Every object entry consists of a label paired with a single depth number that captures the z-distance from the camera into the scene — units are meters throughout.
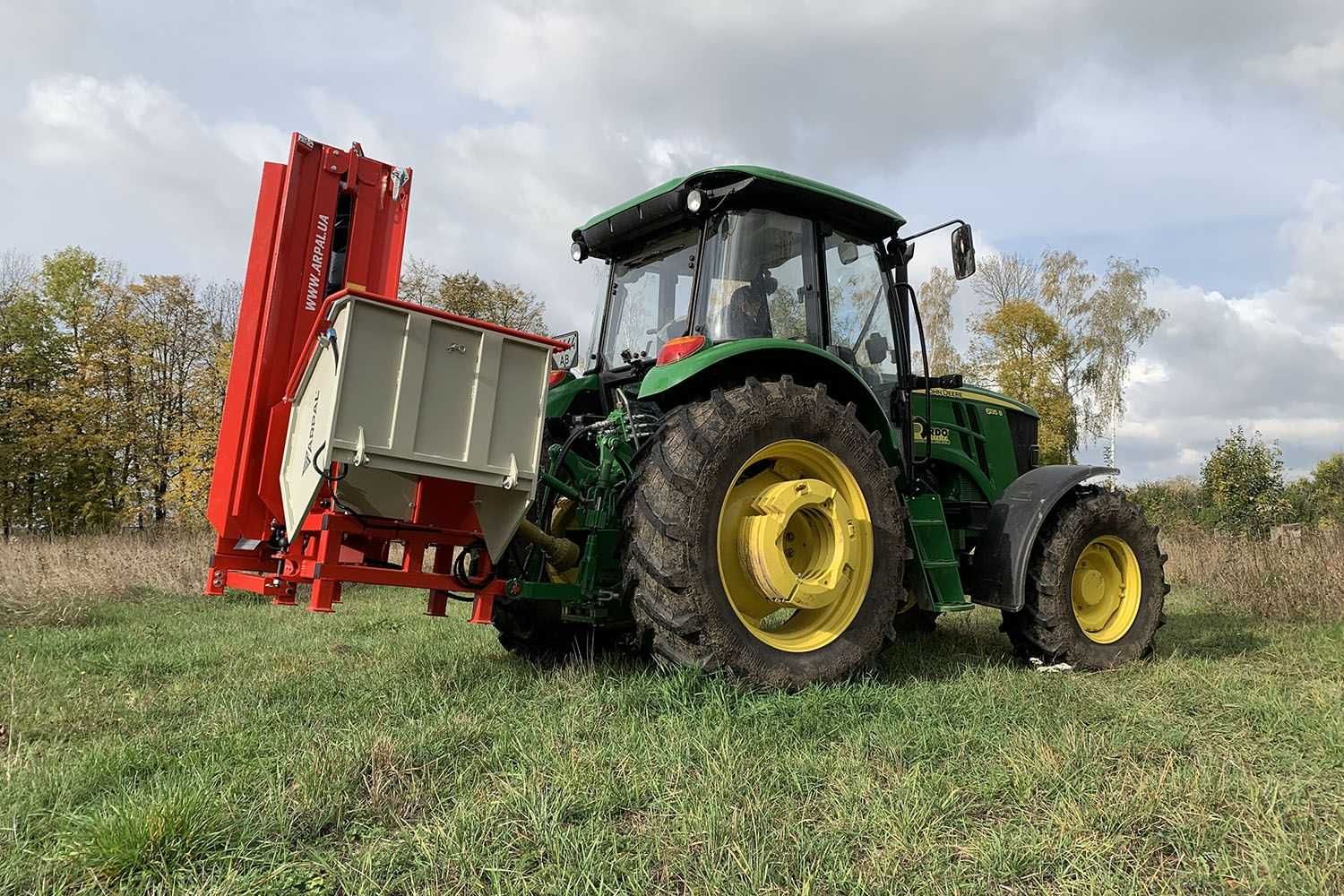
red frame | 3.42
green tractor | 3.58
